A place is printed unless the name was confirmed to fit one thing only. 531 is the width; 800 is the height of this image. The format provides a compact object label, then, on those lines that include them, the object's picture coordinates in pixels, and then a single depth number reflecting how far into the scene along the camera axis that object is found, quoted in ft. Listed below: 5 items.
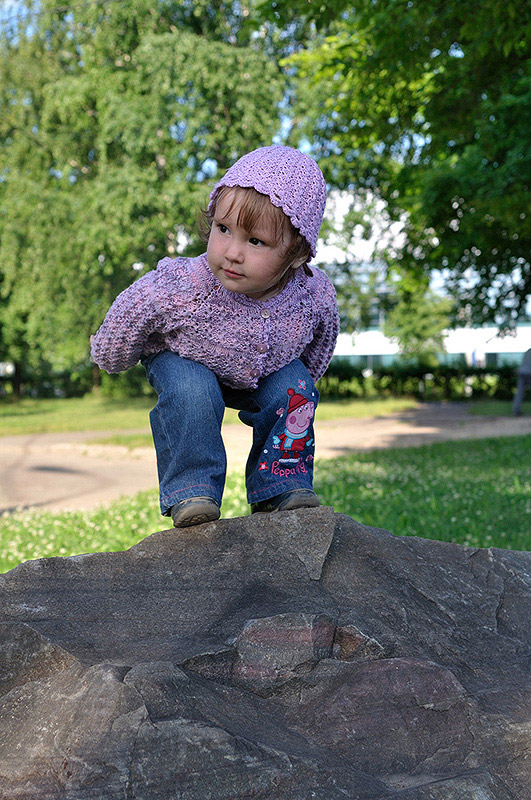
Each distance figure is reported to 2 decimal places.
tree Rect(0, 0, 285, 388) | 60.44
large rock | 5.11
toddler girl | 8.00
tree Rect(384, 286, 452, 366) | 109.09
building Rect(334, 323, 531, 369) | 129.80
